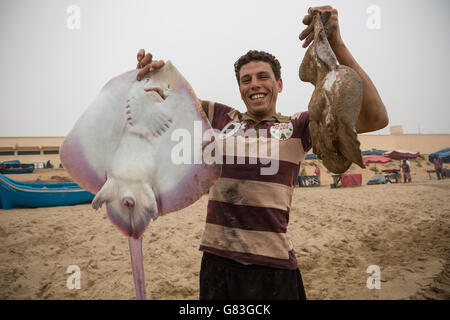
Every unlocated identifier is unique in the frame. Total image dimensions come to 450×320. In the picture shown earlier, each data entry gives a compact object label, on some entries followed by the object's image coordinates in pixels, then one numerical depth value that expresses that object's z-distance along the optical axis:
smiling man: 1.42
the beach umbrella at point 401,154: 16.92
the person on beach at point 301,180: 14.75
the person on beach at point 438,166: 16.03
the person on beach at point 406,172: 15.18
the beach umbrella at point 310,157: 27.25
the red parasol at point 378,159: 15.23
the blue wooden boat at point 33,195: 8.66
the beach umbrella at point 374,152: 28.35
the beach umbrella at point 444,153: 18.71
